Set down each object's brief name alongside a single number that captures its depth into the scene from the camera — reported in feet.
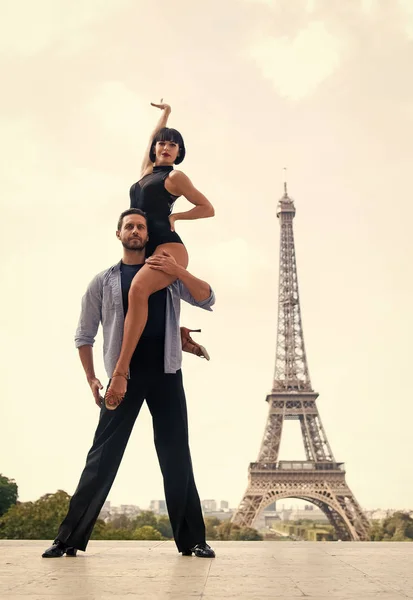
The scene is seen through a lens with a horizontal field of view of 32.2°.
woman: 20.06
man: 19.95
